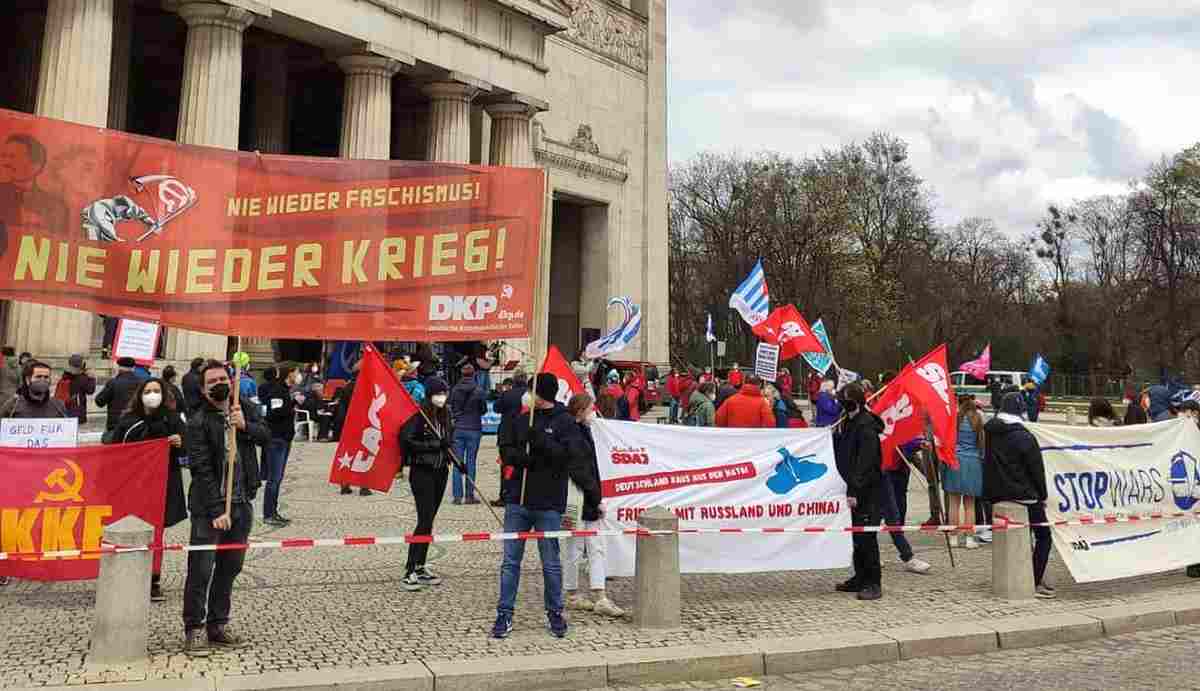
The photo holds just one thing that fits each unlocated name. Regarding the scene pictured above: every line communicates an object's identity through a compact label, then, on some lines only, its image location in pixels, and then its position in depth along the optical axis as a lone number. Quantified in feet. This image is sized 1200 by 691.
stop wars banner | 30.35
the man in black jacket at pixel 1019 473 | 29.37
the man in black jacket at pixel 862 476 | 28.35
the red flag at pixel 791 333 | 58.85
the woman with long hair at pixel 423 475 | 27.71
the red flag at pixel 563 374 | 35.24
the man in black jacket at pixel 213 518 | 21.27
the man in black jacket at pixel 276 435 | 36.81
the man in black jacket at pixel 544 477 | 23.27
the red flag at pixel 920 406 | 32.81
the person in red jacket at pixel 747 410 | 40.06
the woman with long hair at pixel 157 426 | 26.76
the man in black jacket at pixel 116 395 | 37.45
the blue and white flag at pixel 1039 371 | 85.20
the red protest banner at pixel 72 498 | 24.84
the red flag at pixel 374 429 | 27.58
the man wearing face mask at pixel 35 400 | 28.73
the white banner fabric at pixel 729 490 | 27.48
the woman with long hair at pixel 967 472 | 34.99
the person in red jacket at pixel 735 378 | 61.06
